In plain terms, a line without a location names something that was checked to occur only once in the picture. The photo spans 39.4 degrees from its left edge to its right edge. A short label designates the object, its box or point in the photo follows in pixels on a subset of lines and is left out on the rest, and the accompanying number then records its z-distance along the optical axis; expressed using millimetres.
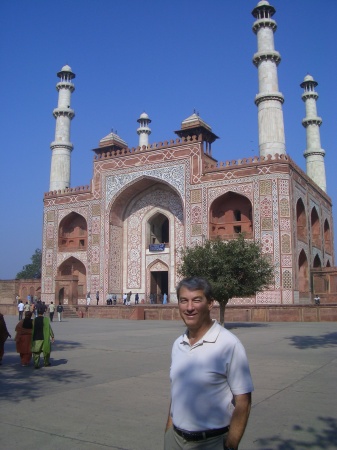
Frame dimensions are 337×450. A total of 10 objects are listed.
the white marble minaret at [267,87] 24797
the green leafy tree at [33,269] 60300
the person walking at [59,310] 20495
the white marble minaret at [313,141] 32312
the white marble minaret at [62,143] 31375
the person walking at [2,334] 7770
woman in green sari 7152
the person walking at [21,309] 19478
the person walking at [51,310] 19980
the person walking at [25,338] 7309
